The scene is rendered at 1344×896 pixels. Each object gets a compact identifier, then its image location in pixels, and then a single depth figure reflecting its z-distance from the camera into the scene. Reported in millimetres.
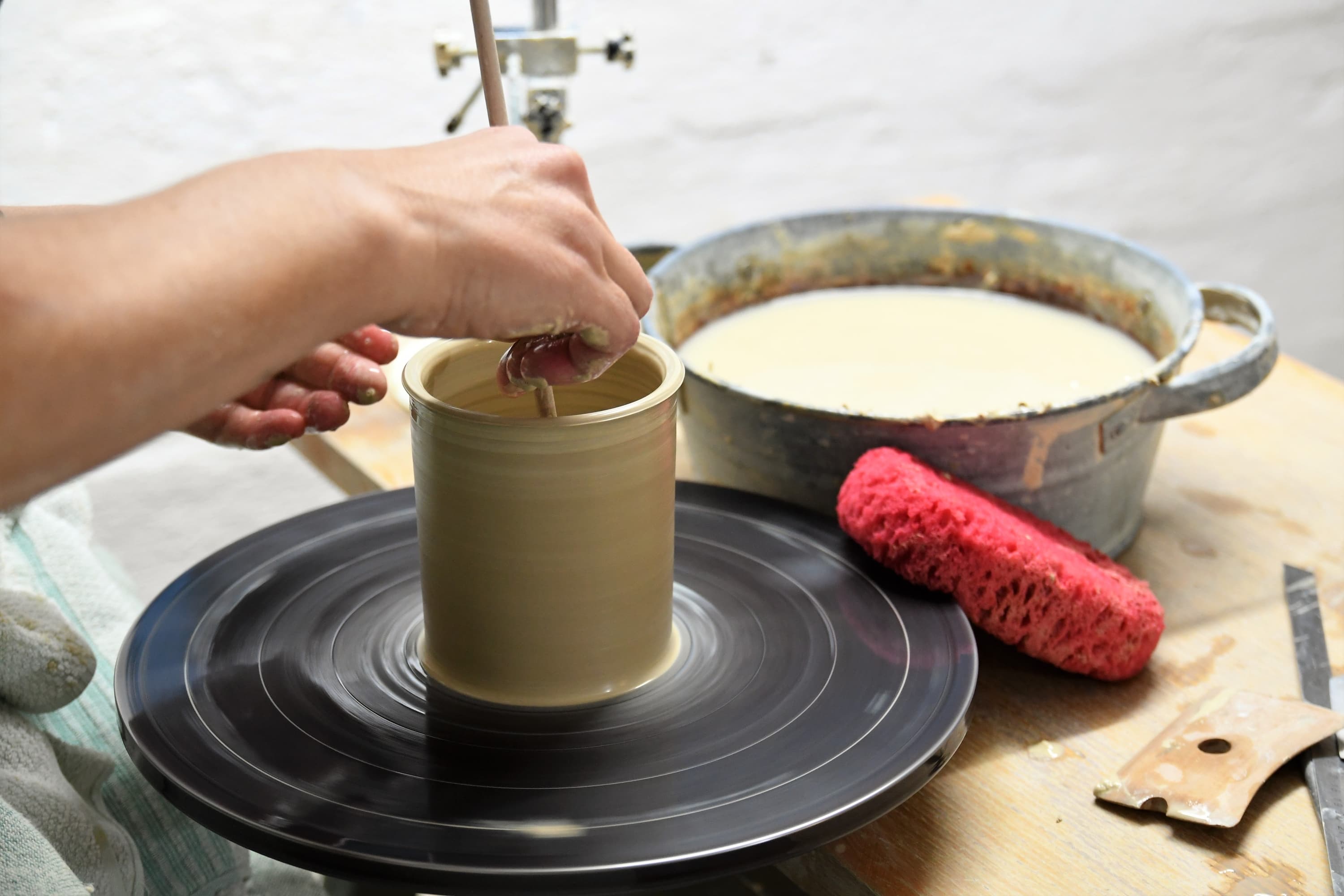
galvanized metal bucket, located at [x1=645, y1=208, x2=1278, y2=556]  811
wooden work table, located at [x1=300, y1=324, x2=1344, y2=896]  640
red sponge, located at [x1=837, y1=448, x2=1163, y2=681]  727
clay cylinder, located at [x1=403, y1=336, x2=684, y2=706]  633
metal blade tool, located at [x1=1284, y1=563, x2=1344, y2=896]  653
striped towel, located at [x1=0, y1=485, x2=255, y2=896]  654
